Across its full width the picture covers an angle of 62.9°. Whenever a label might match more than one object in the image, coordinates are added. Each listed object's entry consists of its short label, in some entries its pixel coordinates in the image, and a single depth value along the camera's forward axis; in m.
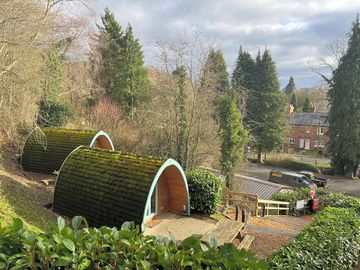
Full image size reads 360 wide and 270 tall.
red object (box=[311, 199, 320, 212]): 16.64
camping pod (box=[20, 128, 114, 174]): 13.62
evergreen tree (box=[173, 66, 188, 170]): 19.55
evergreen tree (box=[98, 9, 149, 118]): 28.59
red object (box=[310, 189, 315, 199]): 17.16
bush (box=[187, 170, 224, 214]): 11.09
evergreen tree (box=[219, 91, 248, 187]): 18.98
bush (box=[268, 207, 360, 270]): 5.97
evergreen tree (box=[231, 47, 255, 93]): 40.17
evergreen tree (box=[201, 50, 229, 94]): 19.31
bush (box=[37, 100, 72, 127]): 18.59
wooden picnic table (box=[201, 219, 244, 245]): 6.88
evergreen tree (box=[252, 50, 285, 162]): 37.00
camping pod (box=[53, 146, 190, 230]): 8.62
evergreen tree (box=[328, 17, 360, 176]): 30.16
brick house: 46.36
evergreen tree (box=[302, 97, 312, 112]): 61.48
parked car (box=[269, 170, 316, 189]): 24.50
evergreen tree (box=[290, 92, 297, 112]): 73.00
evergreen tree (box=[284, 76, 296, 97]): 92.56
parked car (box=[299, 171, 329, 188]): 26.97
